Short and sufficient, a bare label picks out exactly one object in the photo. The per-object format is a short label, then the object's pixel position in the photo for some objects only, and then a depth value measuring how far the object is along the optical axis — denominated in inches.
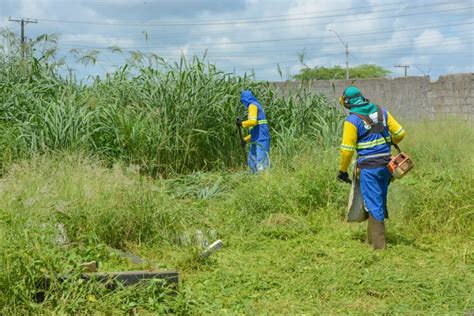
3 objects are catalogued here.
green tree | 1990.9
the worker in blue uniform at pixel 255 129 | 376.2
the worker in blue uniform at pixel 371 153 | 231.8
